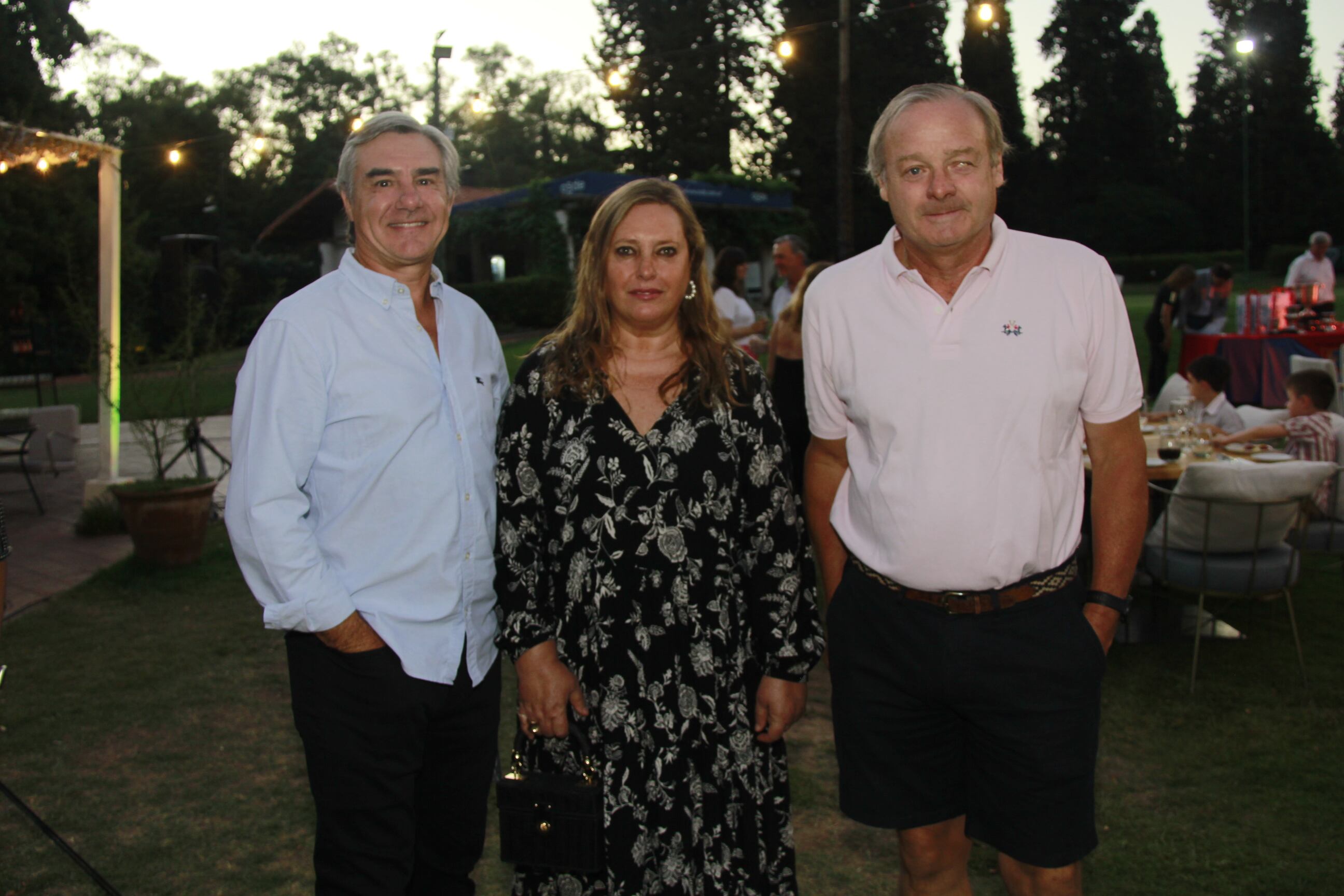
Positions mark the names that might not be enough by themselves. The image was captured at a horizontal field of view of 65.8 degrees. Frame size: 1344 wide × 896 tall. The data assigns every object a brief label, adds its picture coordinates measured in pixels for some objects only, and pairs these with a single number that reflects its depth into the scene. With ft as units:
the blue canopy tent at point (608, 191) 88.91
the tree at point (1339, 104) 181.88
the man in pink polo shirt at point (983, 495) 6.57
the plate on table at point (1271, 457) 16.98
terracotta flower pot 22.57
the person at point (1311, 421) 17.61
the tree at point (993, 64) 150.10
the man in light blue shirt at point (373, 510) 6.52
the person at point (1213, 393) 21.22
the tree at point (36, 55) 48.60
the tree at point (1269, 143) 147.64
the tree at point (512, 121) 216.13
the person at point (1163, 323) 43.06
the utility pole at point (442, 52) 49.92
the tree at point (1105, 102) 167.22
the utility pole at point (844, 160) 58.80
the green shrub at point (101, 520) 26.61
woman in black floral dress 7.17
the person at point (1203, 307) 43.04
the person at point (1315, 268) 43.65
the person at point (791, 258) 22.11
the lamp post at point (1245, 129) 78.18
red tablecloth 37.96
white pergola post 25.88
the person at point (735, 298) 24.38
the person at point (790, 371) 17.92
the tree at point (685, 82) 127.75
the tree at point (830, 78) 126.52
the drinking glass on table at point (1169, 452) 16.66
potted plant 22.75
